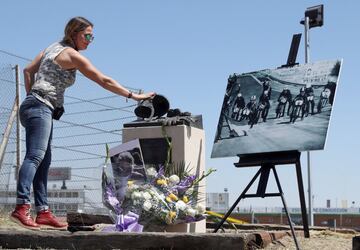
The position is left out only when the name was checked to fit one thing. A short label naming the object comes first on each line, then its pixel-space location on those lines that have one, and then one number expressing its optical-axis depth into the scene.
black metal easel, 5.39
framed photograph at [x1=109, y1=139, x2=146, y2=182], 5.37
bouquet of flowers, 5.09
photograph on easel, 5.50
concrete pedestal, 5.60
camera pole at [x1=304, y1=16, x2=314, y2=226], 12.72
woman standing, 4.61
